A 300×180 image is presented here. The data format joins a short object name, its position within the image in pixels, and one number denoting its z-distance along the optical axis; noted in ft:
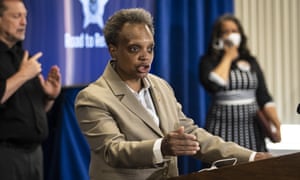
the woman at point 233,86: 22.79
